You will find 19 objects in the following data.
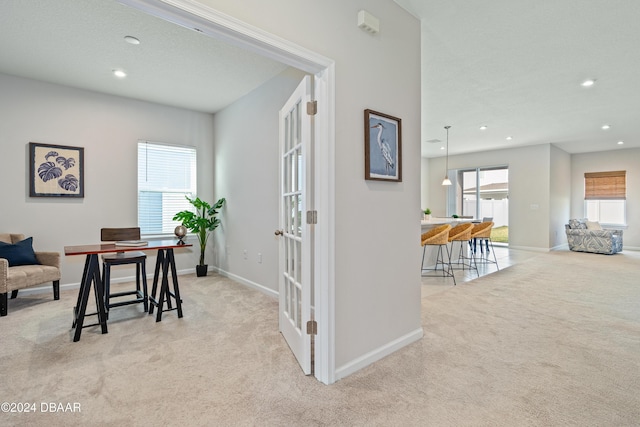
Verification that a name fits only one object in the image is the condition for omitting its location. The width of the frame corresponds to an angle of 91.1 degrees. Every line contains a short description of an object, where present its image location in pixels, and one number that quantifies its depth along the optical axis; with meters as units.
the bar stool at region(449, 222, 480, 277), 4.93
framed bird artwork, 2.17
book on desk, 2.95
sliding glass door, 8.95
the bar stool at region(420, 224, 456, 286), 4.48
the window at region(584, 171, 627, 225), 8.41
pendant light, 9.60
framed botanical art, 4.04
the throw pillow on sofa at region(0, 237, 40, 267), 3.51
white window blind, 4.86
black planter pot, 4.99
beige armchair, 3.16
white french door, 2.09
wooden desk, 2.61
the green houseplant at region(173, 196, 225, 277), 4.87
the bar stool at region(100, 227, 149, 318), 2.99
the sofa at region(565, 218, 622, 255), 7.36
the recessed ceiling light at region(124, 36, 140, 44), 3.02
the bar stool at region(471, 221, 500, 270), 5.46
